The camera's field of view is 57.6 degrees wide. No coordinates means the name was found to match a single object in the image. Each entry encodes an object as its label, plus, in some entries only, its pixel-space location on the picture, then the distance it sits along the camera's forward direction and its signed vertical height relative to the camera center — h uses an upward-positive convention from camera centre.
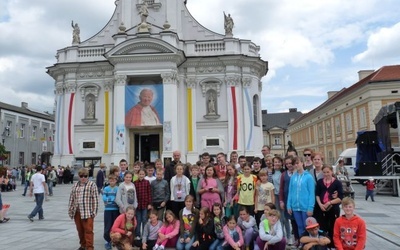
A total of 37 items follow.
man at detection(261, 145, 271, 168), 9.34 +0.26
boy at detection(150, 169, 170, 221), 8.11 -0.61
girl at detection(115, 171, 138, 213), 7.67 -0.62
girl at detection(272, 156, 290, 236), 8.12 -0.35
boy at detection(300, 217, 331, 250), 5.93 -1.28
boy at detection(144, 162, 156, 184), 8.45 -0.19
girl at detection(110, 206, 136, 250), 6.50 -1.18
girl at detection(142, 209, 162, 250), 7.18 -1.31
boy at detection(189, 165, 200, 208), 8.45 -0.36
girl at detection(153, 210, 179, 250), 7.03 -1.33
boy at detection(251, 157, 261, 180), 8.56 -0.12
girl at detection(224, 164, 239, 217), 8.26 -0.67
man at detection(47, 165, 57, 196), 19.72 -0.55
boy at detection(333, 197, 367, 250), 5.59 -1.10
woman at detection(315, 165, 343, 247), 6.91 -0.74
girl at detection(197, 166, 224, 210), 7.88 -0.57
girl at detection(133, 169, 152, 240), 8.03 -0.66
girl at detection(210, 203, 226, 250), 7.01 -1.22
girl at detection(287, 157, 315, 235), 6.96 -0.67
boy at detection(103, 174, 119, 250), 7.84 -0.93
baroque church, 26.94 +5.58
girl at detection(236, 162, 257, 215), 7.87 -0.60
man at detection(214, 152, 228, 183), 8.73 -0.10
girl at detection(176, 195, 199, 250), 7.04 -1.17
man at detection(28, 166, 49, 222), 11.52 -0.71
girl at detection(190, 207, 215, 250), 7.01 -1.33
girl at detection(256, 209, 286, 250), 6.41 -1.28
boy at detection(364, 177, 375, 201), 15.86 -1.26
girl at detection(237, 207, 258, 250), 6.89 -1.23
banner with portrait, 26.95 +4.45
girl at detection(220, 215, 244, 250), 6.80 -1.36
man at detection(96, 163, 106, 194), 15.43 -0.54
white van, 26.89 +0.10
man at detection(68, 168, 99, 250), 7.34 -0.81
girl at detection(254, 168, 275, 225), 7.68 -0.68
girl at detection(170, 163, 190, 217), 8.20 -0.56
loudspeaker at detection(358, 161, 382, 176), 18.30 -0.46
